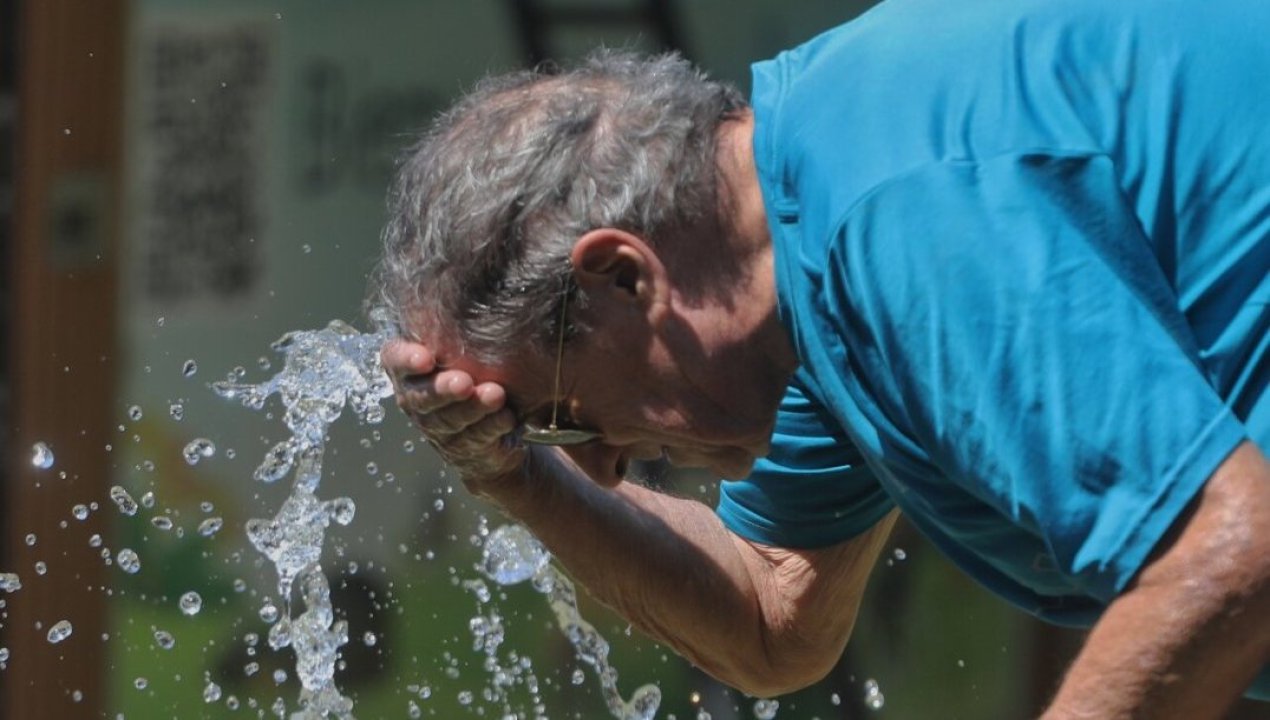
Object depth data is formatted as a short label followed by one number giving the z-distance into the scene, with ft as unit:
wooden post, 33.19
